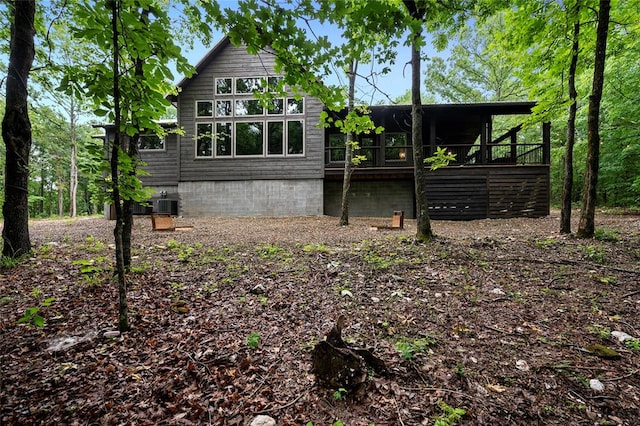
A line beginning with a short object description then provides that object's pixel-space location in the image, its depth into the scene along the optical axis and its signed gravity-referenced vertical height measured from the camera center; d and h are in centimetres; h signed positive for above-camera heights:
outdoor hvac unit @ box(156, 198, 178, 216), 1441 +2
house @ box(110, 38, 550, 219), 1318 +250
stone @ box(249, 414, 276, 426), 183 -137
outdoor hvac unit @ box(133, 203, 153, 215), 1428 -18
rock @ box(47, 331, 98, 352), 251 -122
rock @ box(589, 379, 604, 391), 211 -129
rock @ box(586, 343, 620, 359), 241 -121
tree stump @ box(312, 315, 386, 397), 210 -120
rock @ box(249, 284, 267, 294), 373 -108
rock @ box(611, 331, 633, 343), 263 -116
